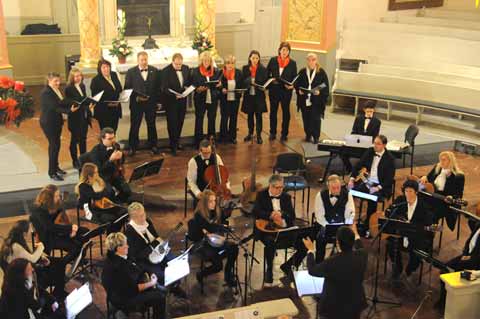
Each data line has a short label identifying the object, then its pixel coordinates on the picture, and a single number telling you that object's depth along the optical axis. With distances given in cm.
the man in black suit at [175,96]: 998
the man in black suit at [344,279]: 551
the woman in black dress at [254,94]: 1044
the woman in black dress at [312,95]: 1038
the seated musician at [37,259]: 585
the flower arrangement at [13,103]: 683
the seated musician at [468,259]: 654
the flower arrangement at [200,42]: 1224
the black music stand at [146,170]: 734
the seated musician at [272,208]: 698
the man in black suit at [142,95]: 991
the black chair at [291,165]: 852
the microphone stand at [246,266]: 662
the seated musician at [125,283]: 568
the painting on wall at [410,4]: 1448
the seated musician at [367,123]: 912
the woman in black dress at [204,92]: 1015
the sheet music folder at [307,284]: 631
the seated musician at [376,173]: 798
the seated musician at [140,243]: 630
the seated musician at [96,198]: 711
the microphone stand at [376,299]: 653
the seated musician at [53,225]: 657
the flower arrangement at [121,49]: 1143
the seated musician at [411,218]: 698
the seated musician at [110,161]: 774
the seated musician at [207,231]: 671
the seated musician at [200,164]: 784
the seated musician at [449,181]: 773
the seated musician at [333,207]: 702
